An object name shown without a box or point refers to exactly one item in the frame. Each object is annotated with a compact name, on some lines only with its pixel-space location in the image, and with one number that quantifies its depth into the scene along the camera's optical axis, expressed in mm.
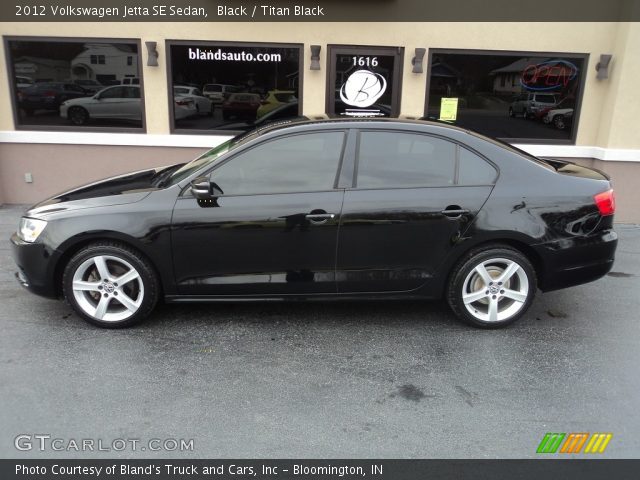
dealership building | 7102
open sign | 7391
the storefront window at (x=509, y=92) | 7328
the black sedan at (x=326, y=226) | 3809
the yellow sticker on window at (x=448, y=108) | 7520
